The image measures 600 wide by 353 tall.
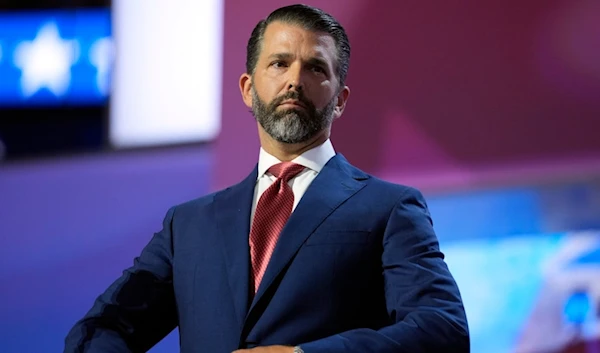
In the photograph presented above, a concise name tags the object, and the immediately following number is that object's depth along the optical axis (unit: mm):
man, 7196
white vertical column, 8306
